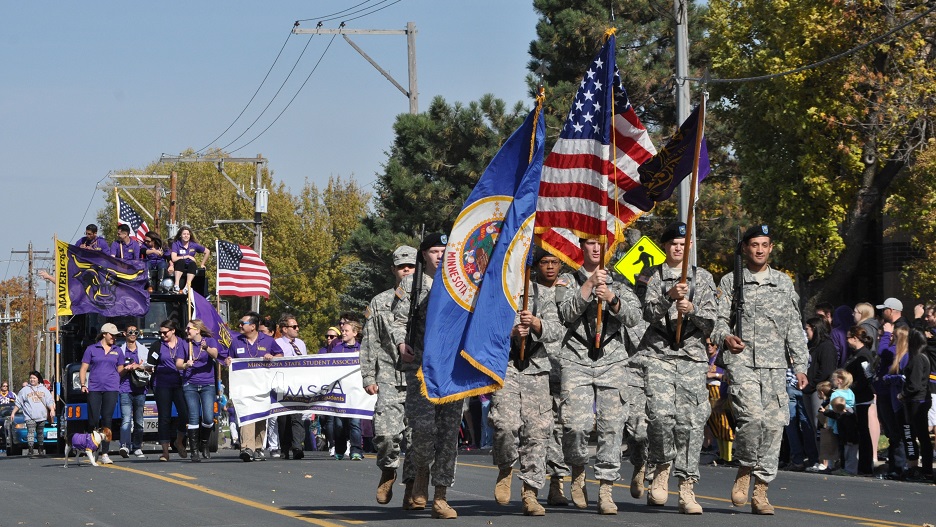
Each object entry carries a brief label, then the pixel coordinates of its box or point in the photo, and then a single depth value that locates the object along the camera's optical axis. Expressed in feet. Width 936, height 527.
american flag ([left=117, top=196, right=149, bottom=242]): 109.20
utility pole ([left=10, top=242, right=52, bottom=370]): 309.92
